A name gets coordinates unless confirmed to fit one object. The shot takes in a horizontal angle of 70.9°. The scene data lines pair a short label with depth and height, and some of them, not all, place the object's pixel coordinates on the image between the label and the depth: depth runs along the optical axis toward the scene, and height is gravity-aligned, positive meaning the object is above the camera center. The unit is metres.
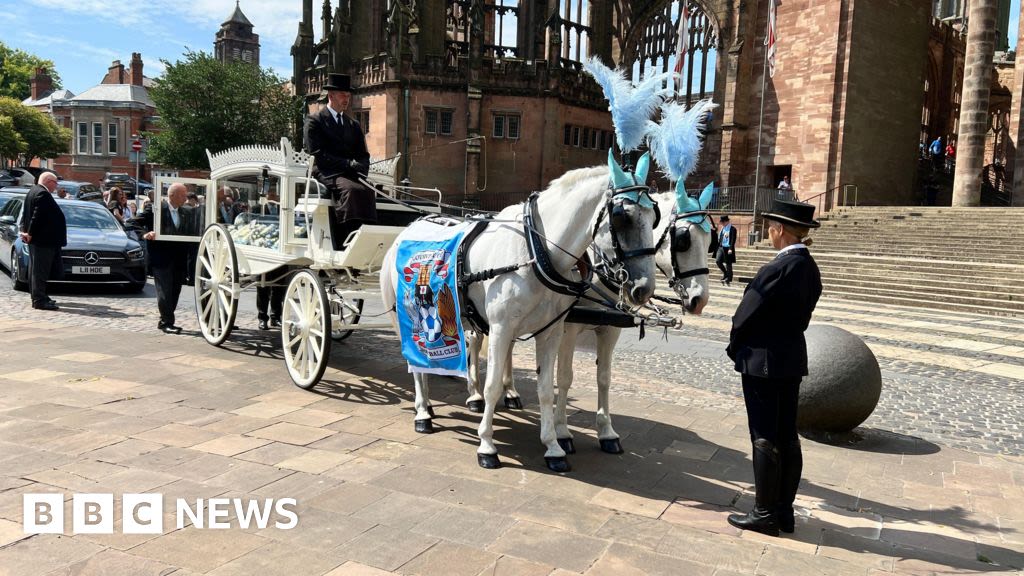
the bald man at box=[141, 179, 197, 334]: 9.62 -0.65
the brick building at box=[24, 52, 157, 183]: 69.62 +6.80
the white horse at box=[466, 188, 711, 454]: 4.66 -0.48
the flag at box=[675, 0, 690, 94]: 31.54 +8.76
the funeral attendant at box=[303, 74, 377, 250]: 6.89 +0.48
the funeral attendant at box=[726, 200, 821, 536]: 4.02 -0.71
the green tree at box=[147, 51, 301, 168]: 45.75 +6.27
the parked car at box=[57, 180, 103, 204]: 29.67 +0.43
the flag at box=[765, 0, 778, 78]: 28.98 +7.88
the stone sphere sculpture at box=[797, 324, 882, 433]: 6.19 -1.34
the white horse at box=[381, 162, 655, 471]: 4.94 -0.46
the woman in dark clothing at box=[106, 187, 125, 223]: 21.22 +0.00
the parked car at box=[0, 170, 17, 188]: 35.86 +0.96
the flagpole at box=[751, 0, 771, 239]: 30.55 +6.92
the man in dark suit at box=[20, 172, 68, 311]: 11.30 -0.52
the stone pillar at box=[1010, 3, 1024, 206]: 28.08 +4.56
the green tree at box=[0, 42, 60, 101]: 82.31 +14.90
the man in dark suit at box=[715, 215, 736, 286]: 20.02 -0.28
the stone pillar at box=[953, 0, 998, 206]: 27.02 +5.06
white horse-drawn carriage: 6.90 -0.42
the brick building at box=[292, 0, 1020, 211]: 32.53 +7.15
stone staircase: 17.84 -0.71
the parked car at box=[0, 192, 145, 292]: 13.33 -0.98
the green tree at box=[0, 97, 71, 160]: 58.38 +5.60
